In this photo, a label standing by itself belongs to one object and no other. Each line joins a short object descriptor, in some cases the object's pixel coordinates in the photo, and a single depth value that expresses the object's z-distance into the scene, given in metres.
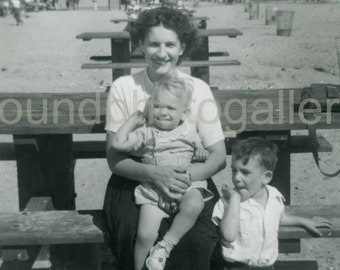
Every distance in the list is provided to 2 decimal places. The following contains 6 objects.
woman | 2.82
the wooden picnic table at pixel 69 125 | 3.53
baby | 2.78
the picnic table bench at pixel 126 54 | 9.21
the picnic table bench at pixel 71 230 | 2.90
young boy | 2.76
